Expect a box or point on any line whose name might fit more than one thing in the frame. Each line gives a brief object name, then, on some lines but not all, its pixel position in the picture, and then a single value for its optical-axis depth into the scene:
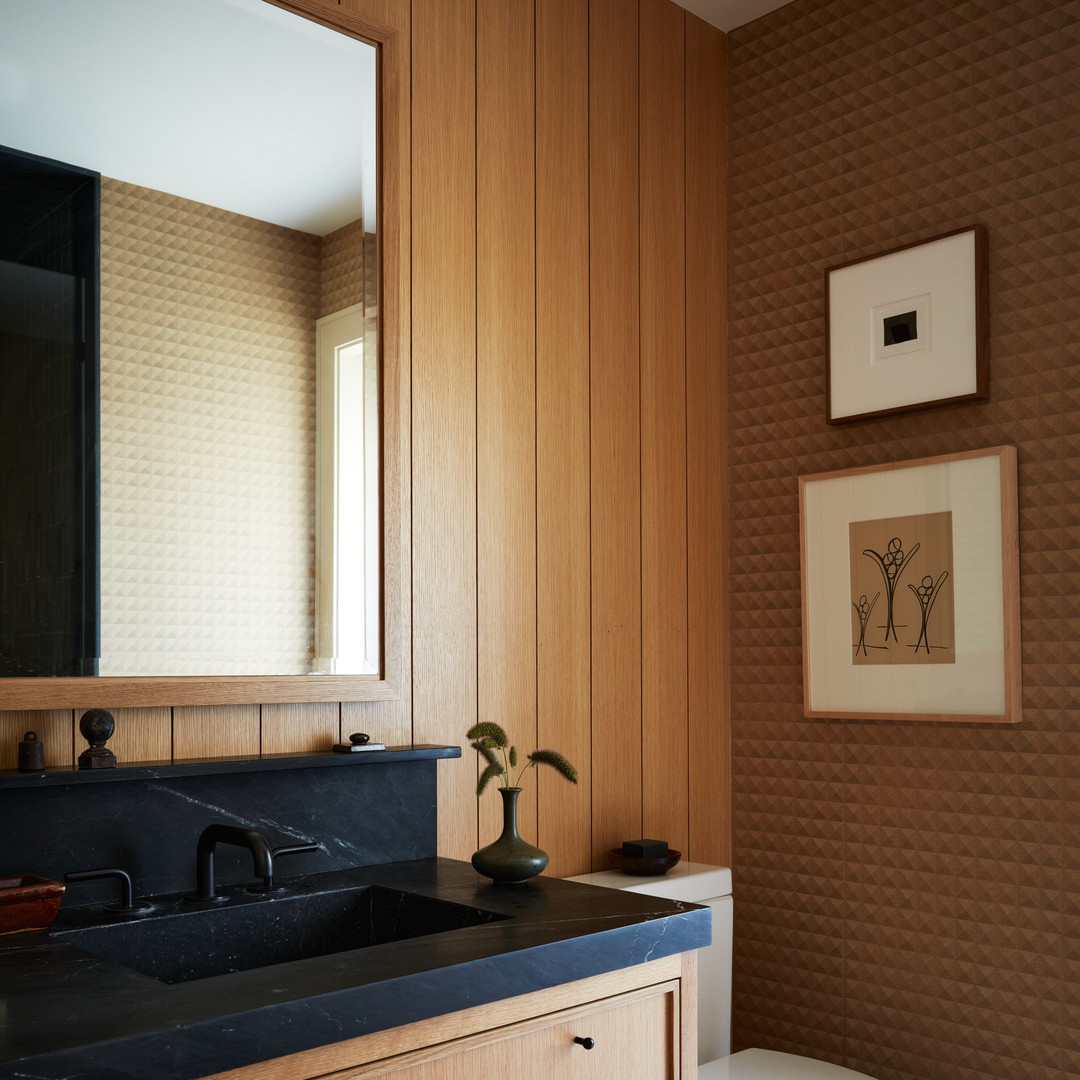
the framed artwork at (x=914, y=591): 2.16
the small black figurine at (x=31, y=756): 1.47
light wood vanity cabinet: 1.16
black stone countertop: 0.99
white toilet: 2.08
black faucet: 1.51
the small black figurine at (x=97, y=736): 1.51
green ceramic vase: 1.65
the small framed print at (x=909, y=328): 2.23
